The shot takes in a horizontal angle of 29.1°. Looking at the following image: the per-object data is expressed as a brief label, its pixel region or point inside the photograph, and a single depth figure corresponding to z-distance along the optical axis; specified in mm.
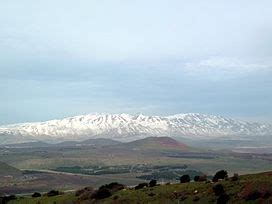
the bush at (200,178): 114750
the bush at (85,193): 115750
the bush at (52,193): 133312
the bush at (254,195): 80812
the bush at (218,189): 88625
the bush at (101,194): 111688
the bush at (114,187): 118375
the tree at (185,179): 120738
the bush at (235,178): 97350
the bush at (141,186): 118312
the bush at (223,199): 83725
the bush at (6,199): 133388
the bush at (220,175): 110062
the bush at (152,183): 119556
